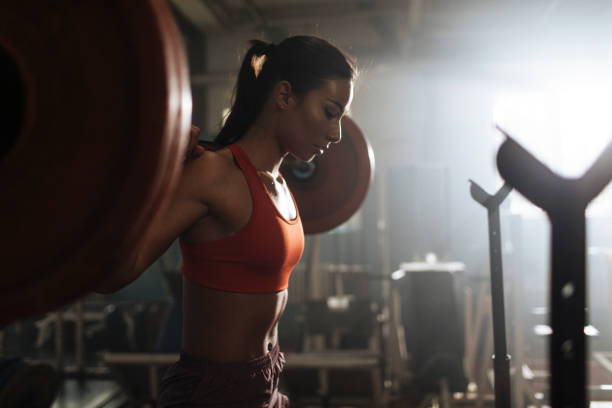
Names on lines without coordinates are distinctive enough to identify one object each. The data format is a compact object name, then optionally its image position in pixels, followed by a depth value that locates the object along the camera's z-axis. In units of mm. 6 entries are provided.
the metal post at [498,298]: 1099
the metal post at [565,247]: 579
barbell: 513
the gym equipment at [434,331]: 3223
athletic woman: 964
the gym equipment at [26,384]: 2275
